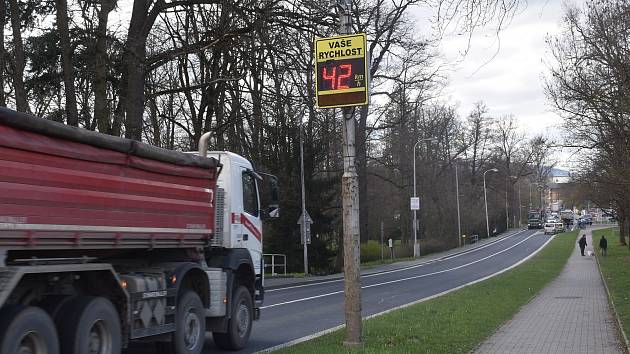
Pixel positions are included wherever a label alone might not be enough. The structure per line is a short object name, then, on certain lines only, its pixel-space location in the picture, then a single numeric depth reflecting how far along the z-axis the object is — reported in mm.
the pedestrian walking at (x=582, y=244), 47975
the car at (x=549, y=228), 94062
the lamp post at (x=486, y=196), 90062
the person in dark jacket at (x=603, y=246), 46159
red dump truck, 5773
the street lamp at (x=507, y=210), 102125
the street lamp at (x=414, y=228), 54219
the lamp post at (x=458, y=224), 70562
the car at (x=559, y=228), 96250
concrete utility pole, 9680
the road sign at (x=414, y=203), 52338
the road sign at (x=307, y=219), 32278
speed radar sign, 9367
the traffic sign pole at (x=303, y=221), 32125
